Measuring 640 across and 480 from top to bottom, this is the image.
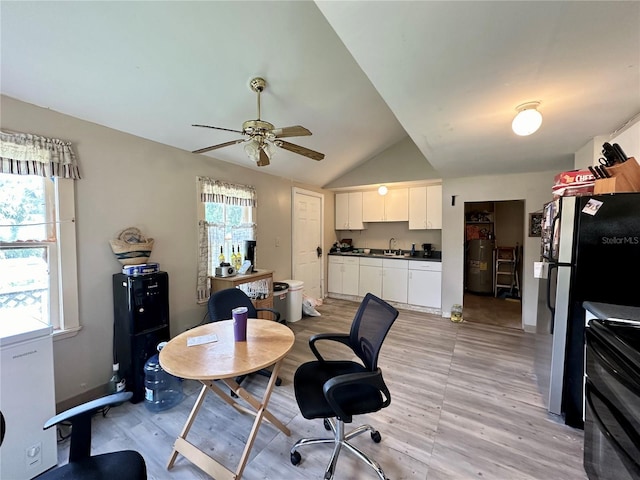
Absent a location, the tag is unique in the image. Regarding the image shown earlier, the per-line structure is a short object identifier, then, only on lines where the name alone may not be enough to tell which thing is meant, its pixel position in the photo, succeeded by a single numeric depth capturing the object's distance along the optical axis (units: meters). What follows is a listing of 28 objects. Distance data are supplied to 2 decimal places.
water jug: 2.12
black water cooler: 2.18
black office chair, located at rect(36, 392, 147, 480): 1.01
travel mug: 1.66
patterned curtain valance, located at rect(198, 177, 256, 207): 3.11
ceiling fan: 1.84
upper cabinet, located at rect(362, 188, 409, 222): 4.98
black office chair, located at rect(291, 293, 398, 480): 1.36
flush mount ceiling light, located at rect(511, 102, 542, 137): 1.86
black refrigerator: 1.71
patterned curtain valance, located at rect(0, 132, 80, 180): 1.77
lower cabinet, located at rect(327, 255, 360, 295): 5.29
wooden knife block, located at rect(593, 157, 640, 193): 1.78
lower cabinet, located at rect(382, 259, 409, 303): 4.76
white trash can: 4.11
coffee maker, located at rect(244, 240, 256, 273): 3.64
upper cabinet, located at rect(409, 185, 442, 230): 4.62
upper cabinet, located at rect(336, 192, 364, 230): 5.49
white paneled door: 4.70
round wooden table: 1.35
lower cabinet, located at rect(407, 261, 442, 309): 4.44
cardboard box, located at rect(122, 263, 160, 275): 2.22
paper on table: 1.66
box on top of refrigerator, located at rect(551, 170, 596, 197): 2.01
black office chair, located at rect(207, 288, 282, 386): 2.19
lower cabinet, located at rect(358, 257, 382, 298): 5.01
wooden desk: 3.12
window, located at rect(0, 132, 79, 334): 1.82
